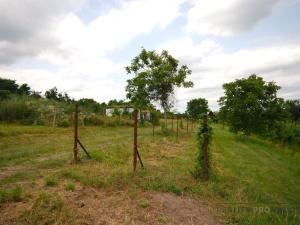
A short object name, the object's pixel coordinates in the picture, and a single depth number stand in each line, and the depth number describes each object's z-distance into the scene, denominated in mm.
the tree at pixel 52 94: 49125
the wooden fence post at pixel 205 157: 8148
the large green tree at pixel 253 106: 22703
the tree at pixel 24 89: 47622
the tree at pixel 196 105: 71312
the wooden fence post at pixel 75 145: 9495
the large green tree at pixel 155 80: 25625
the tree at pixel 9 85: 44062
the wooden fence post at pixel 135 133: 8500
